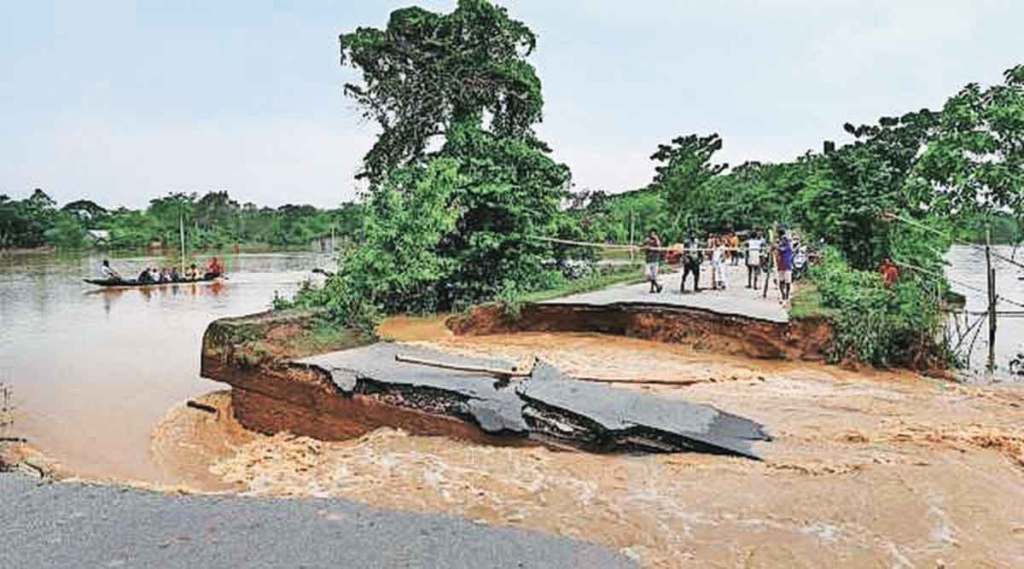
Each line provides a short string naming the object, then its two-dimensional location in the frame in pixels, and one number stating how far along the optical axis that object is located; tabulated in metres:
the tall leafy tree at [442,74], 20.45
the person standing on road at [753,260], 18.58
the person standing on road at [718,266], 17.88
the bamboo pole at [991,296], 13.13
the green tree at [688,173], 31.38
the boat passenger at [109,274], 35.16
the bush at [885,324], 12.76
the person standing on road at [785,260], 15.20
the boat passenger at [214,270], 39.38
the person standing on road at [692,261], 17.00
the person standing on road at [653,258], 17.11
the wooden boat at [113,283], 34.78
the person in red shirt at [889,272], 15.45
